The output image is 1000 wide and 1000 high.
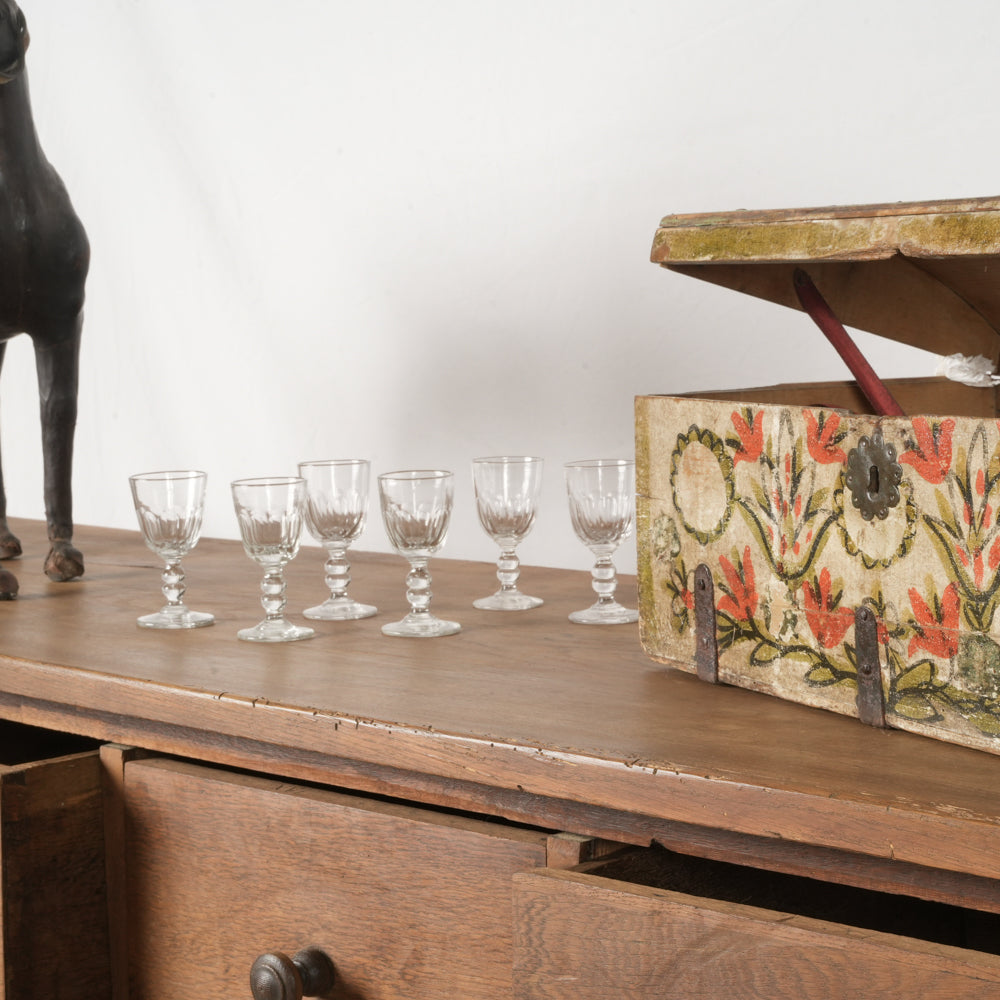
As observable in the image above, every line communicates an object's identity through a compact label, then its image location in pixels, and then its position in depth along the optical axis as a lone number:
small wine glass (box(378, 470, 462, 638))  1.78
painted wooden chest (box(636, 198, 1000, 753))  1.45
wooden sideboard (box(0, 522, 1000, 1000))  1.39
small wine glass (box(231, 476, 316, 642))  1.77
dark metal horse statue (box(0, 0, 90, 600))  1.93
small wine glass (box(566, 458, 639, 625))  1.79
